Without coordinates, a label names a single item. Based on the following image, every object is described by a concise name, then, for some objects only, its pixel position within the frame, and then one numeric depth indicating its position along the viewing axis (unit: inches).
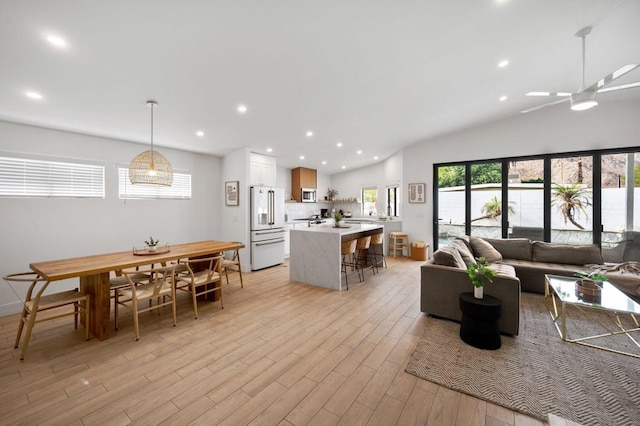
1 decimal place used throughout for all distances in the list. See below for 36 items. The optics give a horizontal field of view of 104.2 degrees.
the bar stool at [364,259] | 216.6
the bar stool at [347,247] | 166.7
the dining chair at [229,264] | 164.4
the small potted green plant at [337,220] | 195.0
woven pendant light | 120.0
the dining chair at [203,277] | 124.6
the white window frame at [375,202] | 327.9
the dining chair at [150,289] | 106.6
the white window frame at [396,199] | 304.2
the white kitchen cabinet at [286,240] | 261.4
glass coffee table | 90.0
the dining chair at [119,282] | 113.7
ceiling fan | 106.2
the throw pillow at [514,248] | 172.7
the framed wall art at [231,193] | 217.6
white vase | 101.9
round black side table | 94.6
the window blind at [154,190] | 173.8
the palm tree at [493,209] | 228.8
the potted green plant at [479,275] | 99.3
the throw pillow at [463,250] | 145.0
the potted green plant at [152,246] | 131.0
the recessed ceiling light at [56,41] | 77.0
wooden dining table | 95.3
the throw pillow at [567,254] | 157.4
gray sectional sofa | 105.3
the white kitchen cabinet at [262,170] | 219.0
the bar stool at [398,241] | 269.4
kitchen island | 163.3
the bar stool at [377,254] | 223.1
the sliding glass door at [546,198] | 187.3
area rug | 66.7
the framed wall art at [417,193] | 261.7
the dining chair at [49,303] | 91.7
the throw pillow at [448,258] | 122.3
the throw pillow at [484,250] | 167.8
